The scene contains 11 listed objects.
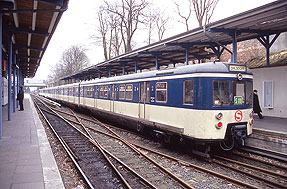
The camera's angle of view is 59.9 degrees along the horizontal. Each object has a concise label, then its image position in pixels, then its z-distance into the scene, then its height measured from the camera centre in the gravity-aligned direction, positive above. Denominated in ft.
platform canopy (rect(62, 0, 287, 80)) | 29.17 +8.92
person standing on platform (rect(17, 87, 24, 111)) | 61.24 -1.31
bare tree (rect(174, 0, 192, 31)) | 93.67 +28.45
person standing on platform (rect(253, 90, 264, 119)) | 37.66 -1.85
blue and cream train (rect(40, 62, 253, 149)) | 23.68 -1.11
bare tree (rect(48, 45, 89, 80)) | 195.59 +26.33
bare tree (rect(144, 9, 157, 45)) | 115.51 +33.45
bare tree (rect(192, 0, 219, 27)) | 83.46 +27.95
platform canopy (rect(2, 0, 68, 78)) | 29.19 +10.46
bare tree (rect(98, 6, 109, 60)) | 120.89 +30.22
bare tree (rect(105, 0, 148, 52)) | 95.76 +30.73
